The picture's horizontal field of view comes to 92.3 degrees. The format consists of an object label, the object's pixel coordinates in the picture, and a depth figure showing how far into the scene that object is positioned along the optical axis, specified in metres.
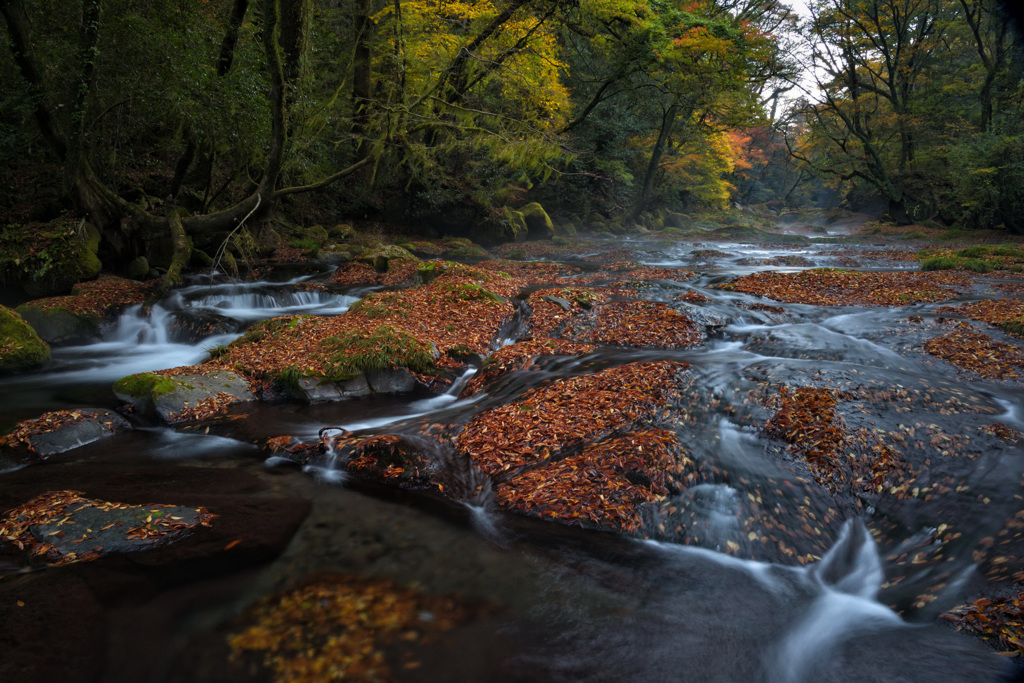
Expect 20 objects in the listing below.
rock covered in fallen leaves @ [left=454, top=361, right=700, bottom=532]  4.04
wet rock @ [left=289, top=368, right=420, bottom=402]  6.63
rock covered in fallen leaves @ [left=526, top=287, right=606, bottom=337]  9.04
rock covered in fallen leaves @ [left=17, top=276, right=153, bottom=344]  8.73
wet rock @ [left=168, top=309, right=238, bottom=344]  9.36
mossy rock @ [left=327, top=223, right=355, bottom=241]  18.03
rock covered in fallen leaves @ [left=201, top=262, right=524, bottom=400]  6.83
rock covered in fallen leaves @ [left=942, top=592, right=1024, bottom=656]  2.55
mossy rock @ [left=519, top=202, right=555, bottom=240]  24.41
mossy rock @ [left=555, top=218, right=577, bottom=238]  26.08
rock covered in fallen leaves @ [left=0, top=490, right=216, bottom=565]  3.35
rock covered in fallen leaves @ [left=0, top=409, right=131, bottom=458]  5.06
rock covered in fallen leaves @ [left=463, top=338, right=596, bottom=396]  7.06
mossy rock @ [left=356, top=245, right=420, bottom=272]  14.16
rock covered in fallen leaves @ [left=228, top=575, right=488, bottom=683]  2.55
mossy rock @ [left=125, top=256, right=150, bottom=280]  11.73
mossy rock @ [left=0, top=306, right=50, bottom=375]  7.30
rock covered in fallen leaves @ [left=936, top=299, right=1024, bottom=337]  7.40
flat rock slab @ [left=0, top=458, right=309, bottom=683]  2.61
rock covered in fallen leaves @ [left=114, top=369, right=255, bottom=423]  5.99
